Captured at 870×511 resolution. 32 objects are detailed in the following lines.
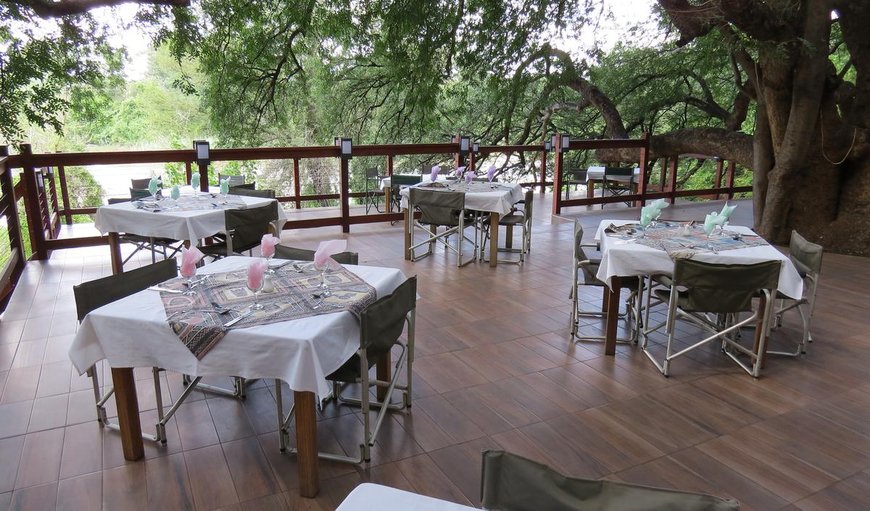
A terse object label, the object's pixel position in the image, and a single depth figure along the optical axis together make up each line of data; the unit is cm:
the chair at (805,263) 352
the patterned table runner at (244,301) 214
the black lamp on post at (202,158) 647
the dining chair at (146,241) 477
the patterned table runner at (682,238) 358
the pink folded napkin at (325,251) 252
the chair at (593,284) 378
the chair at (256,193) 570
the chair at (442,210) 560
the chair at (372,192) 975
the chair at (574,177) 1098
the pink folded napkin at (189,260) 247
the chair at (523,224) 586
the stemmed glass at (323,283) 253
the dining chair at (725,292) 312
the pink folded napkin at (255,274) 236
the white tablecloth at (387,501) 115
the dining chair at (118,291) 249
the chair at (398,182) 862
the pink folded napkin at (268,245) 262
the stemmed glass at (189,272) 247
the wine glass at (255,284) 236
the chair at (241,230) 439
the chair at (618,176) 1036
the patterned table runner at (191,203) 471
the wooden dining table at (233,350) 206
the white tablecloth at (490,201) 556
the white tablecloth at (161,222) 440
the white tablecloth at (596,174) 1054
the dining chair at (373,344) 224
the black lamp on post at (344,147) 727
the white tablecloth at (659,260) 338
